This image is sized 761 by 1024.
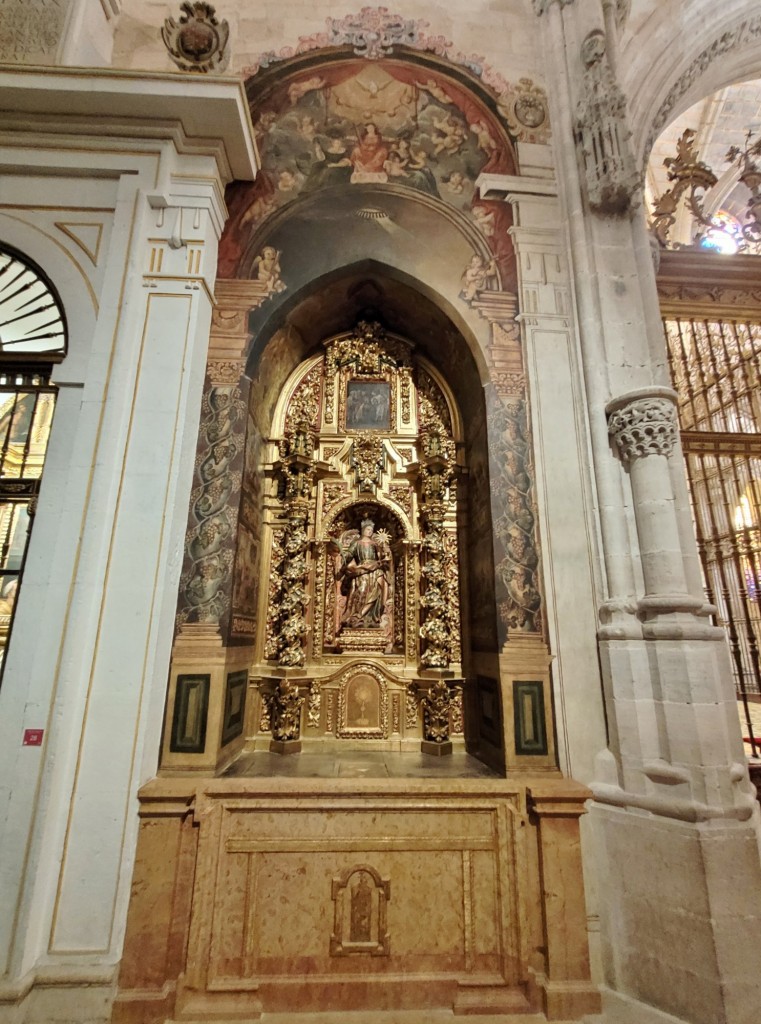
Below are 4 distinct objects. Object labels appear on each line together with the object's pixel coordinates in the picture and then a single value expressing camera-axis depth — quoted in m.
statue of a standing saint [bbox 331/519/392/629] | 5.34
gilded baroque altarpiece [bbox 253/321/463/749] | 4.96
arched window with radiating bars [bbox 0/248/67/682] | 3.86
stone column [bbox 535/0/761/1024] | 3.09
